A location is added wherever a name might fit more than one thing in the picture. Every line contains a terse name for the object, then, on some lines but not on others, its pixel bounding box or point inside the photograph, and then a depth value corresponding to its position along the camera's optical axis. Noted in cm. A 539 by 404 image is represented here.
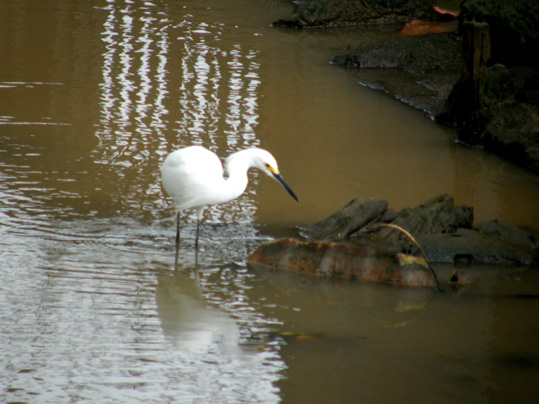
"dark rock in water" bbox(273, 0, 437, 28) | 2977
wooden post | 1747
